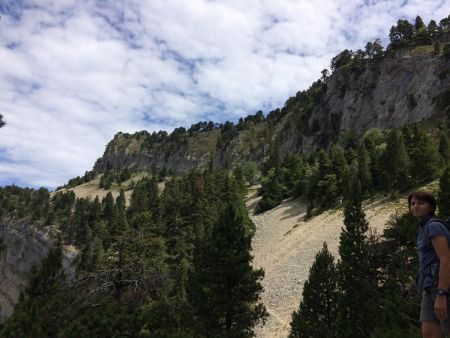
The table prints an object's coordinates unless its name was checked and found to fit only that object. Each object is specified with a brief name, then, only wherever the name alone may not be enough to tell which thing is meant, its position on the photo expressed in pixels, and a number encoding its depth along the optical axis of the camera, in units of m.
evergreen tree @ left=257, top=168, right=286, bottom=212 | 78.75
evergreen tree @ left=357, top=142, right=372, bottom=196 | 59.52
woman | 5.08
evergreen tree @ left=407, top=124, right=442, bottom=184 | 54.16
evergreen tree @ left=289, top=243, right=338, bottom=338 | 24.52
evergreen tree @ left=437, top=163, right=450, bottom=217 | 27.12
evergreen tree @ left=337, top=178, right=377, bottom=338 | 22.73
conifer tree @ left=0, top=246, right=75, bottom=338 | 15.99
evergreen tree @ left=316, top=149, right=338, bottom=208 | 63.88
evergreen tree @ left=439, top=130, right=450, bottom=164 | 58.25
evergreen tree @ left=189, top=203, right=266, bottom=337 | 20.55
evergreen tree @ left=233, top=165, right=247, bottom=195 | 90.45
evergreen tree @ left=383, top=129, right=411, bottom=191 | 54.62
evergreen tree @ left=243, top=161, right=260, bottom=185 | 130.38
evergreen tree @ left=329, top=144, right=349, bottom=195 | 63.62
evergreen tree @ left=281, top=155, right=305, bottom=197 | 77.81
